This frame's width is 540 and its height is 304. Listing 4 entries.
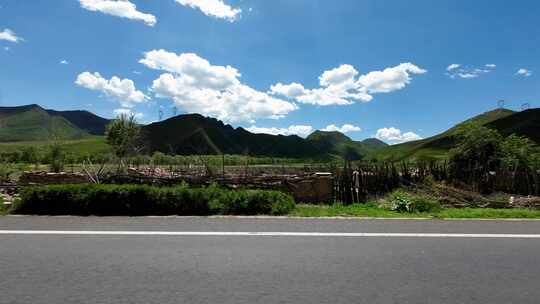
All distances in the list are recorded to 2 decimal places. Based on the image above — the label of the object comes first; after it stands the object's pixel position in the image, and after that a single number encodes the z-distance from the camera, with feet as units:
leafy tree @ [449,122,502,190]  46.96
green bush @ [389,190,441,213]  32.07
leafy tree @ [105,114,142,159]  164.88
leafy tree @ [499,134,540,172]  44.46
